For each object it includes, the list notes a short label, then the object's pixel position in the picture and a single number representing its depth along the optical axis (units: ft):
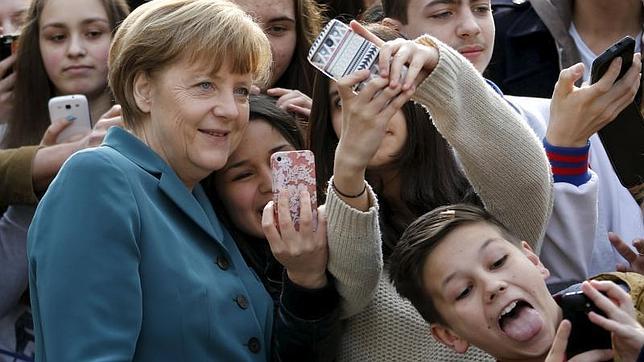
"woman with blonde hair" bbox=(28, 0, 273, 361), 19.77
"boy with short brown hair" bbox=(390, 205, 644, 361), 18.98
